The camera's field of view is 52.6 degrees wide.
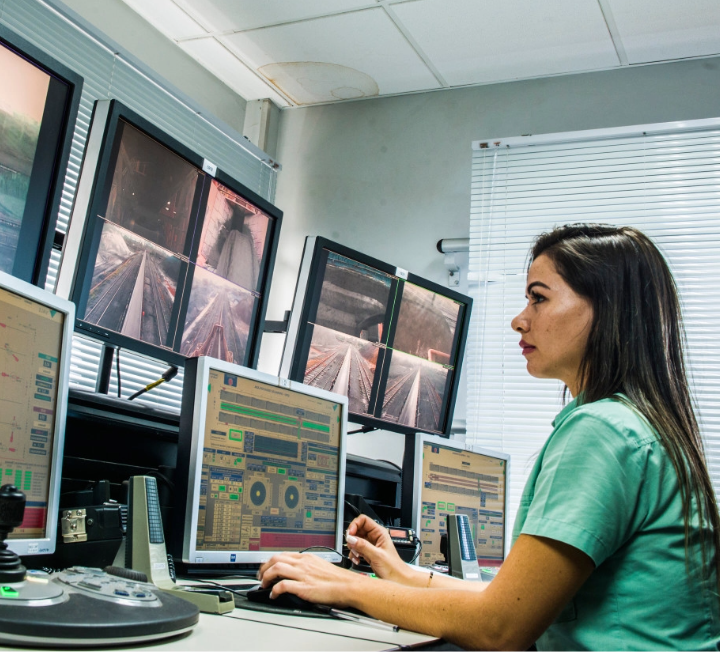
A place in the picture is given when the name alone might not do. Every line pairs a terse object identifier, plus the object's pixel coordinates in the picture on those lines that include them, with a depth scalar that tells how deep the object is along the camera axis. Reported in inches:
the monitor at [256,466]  51.2
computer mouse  42.4
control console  26.9
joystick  32.1
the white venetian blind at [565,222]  112.5
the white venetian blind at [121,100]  102.4
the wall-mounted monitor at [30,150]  52.1
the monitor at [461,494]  77.5
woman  34.6
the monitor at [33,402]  38.7
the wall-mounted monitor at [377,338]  80.9
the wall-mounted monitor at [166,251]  60.0
